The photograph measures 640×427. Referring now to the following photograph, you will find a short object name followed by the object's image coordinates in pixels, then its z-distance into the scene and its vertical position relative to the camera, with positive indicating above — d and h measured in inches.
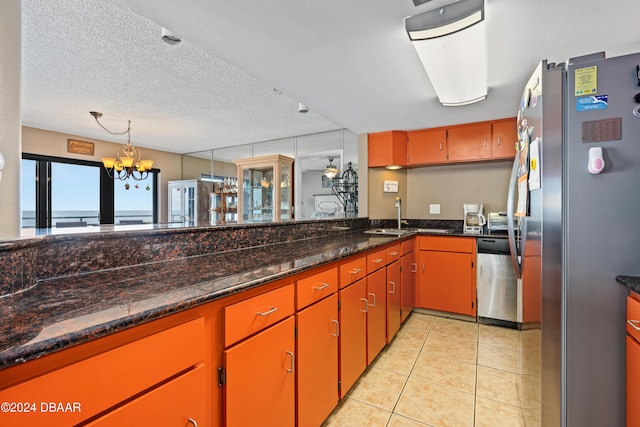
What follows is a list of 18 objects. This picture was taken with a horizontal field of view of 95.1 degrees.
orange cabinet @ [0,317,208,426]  21.8 -15.0
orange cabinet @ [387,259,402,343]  94.7 -29.7
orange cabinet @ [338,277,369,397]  65.6 -28.8
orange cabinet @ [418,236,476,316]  117.8 -25.9
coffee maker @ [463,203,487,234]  129.3 -2.8
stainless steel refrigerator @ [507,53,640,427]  41.3 -1.8
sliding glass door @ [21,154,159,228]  172.7 +11.4
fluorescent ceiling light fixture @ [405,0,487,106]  53.9 +36.2
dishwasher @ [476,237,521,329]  111.3 -28.0
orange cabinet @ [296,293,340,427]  51.4 -28.3
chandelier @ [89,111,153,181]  145.7 +25.4
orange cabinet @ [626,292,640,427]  37.2 -19.4
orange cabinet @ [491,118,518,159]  120.9 +30.7
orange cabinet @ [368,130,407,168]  139.4 +30.8
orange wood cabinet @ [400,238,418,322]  110.6 -26.3
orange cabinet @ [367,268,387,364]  79.9 -29.1
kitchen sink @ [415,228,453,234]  125.8 -8.4
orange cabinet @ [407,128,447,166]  135.1 +31.0
